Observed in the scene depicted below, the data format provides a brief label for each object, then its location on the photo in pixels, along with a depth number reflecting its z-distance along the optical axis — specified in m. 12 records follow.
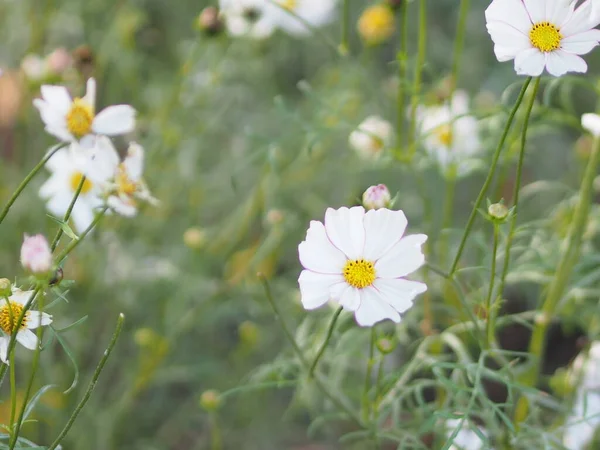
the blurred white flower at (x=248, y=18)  1.31
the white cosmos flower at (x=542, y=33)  1.01
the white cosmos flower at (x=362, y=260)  1.01
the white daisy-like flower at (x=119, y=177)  1.05
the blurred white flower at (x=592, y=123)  1.12
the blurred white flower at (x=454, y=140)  1.24
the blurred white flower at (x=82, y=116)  1.06
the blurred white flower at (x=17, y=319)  1.01
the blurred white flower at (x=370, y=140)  1.35
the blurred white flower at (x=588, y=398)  1.18
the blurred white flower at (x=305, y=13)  1.44
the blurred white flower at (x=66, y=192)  1.22
